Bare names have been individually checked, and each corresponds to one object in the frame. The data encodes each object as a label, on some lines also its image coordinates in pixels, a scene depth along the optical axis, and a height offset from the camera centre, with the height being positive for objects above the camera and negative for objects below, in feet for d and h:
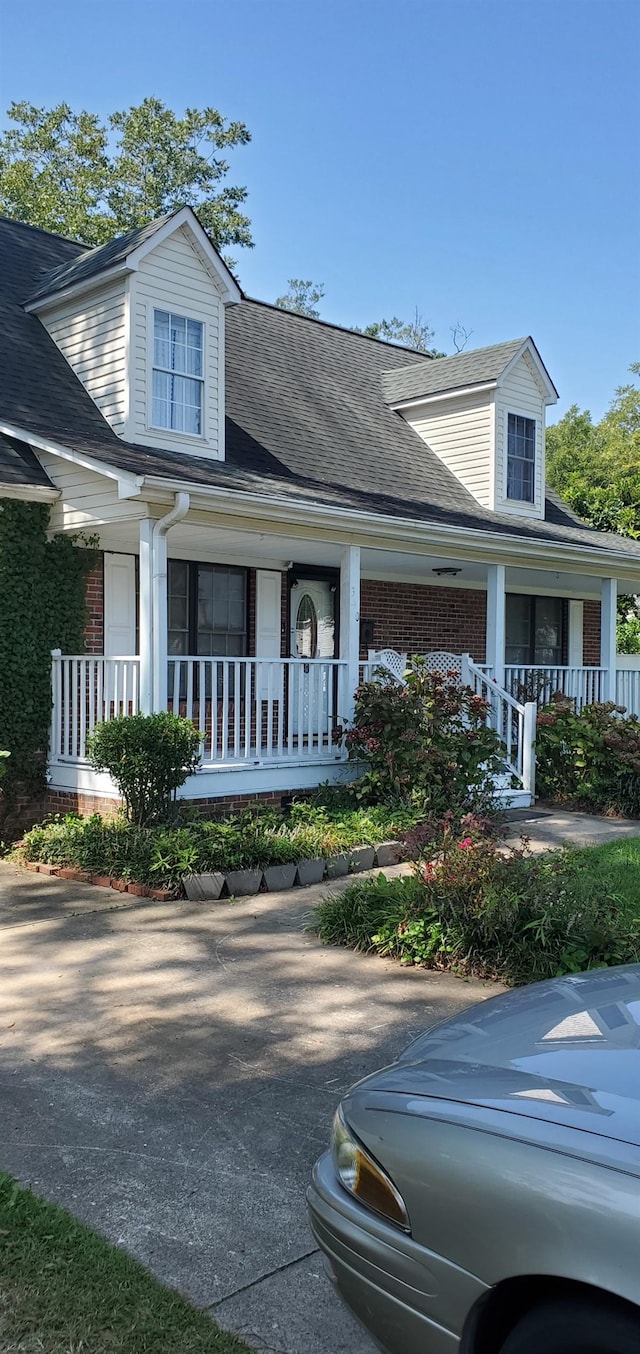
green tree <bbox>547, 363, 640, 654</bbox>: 71.97 +28.68
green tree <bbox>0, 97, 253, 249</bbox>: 97.40 +50.26
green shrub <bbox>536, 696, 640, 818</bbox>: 38.22 -2.75
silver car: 6.06 -3.28
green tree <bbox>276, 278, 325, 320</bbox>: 170.09 +63.12
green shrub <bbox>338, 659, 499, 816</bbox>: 32.89 -2.00
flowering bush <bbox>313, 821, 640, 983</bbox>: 19.11 -4.58
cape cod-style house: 32.50 +6.06
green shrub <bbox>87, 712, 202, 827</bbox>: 28.12 -2.07
